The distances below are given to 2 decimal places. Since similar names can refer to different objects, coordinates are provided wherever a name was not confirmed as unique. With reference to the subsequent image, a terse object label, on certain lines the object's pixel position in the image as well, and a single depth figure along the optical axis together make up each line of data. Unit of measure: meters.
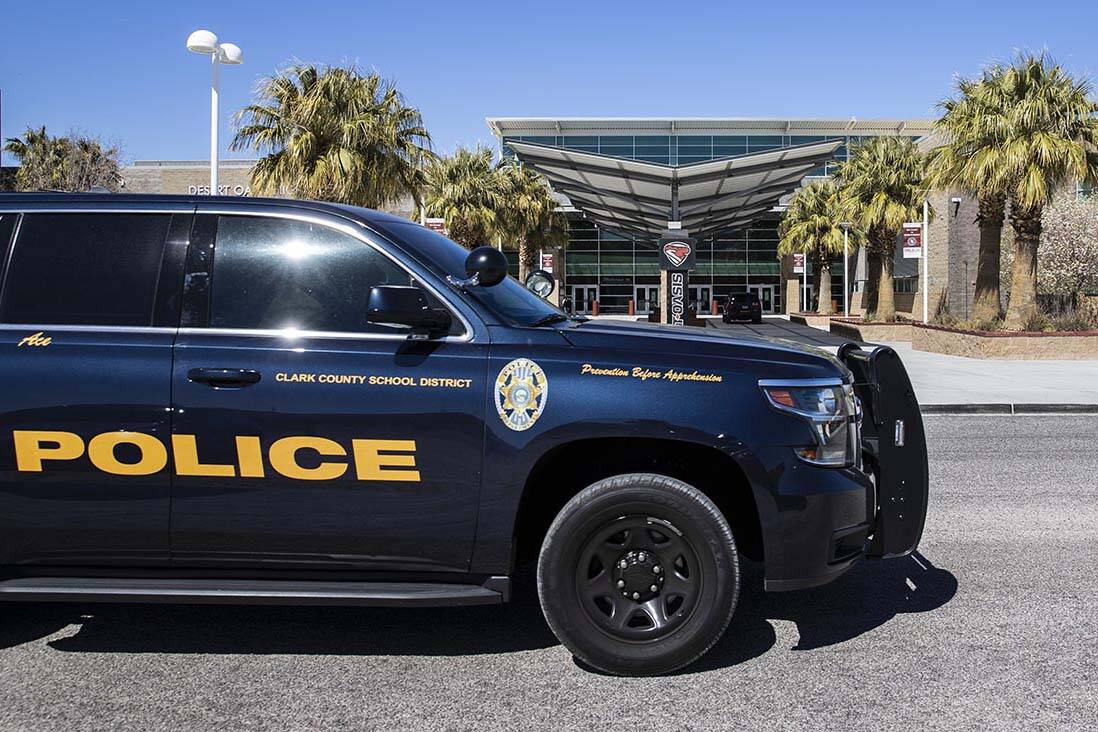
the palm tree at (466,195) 39.66
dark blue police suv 3.85
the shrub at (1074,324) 25.97
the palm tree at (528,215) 43.41
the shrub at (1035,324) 25.62
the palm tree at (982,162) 25.23
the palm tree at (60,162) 41.94
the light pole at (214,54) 16.67
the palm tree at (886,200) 38.50
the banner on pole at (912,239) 30.55
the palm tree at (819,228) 57.38
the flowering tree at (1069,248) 38.44
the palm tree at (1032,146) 24.39
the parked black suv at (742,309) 55.19
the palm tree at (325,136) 25.05
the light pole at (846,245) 53.00
